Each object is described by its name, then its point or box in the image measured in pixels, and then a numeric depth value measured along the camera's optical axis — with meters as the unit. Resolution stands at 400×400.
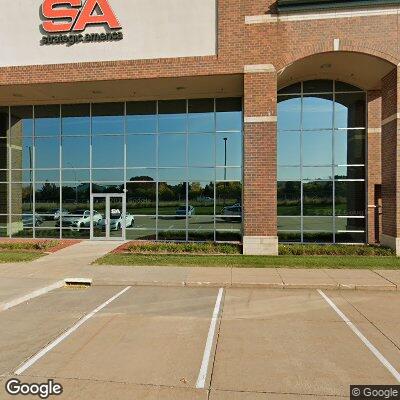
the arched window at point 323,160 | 18.64
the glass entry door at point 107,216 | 20.06
